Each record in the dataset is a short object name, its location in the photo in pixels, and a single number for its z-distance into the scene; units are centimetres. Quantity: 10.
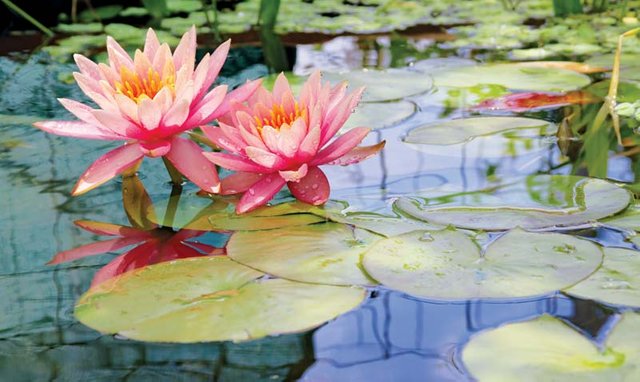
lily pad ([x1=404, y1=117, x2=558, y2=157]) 153
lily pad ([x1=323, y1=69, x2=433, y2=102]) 169
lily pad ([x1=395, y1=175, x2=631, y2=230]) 137
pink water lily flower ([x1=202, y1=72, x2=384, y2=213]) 139
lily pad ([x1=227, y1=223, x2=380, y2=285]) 131
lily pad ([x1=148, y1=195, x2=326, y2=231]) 139
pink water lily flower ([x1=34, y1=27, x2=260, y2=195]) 140
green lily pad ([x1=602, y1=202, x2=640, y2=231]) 136
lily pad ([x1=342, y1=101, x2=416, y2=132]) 161
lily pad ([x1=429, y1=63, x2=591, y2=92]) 170
